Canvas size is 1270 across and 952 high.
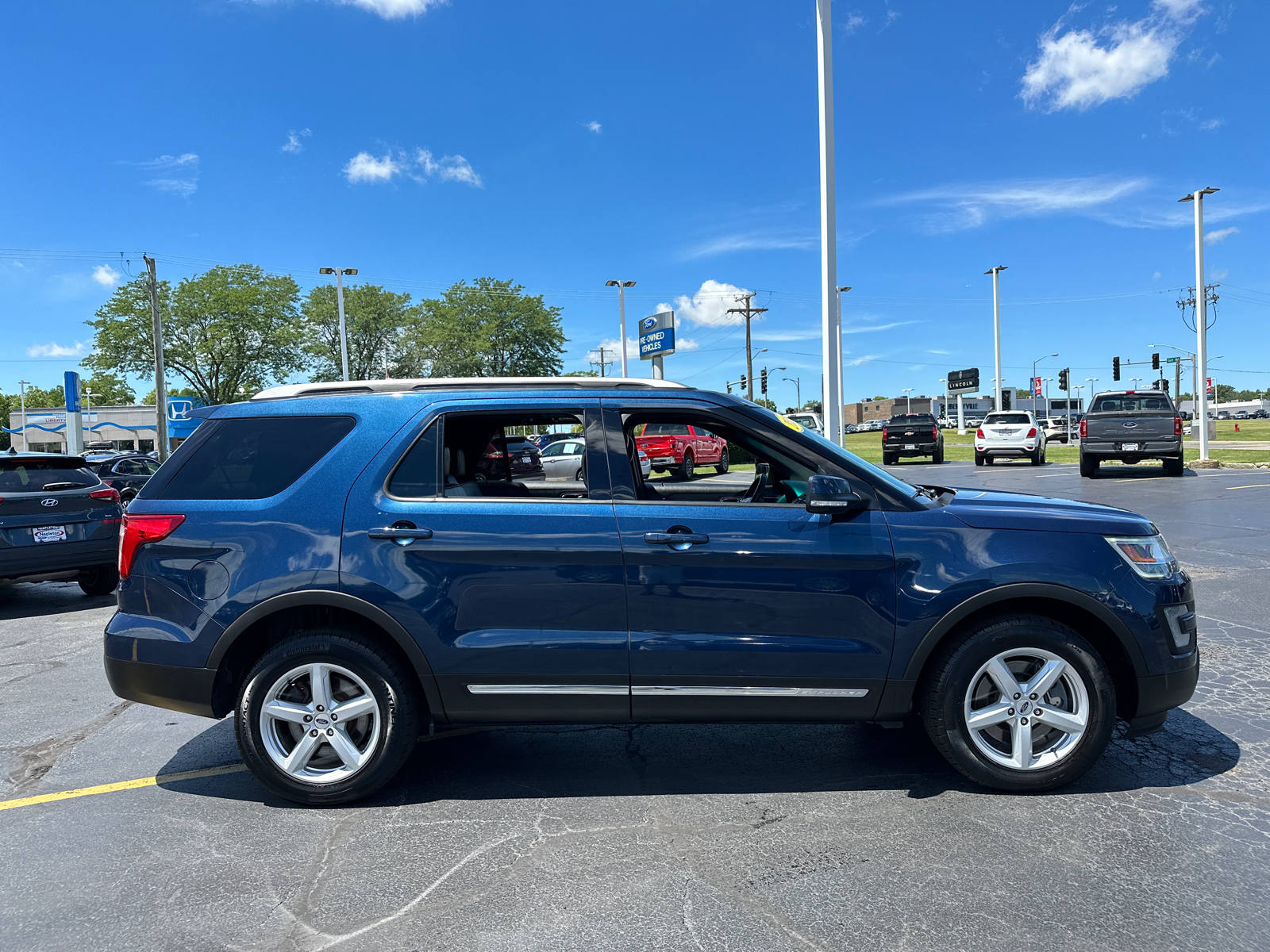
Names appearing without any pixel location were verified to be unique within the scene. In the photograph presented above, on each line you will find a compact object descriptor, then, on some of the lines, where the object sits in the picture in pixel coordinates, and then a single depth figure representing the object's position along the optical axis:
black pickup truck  28.83
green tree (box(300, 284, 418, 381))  53.31
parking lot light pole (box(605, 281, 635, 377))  43.00
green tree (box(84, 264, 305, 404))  49.00
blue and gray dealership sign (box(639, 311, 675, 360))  29.31
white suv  26.08
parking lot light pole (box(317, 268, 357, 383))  38.09
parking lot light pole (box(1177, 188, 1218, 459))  24.77
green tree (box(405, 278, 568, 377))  52.00
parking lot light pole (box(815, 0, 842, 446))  14.26
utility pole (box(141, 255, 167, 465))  35.62
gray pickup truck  18.95
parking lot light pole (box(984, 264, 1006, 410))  46.94
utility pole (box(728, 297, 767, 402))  57.00
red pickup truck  13.96
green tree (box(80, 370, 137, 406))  49.81
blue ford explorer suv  3.46
